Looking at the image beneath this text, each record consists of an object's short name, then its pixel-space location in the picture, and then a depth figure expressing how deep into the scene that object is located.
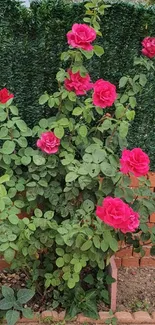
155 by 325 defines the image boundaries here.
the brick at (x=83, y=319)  2.92
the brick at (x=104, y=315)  2.95
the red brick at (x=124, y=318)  2.97
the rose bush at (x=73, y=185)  2.61
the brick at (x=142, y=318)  2.99
